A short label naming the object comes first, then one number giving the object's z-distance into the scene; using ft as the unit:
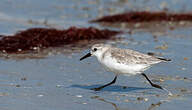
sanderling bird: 22.47
